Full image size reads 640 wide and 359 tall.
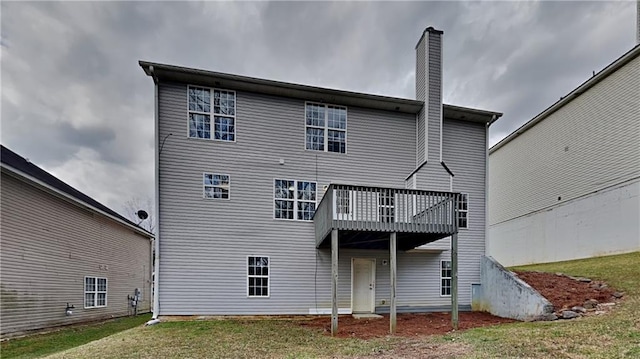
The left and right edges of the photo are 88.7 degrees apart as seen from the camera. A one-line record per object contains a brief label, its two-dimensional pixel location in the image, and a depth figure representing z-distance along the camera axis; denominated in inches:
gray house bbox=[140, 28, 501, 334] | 385.4
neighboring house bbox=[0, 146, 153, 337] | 373.7
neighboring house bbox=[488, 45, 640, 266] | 524.7
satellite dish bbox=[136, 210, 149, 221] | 727.1
